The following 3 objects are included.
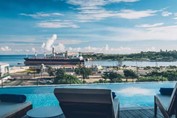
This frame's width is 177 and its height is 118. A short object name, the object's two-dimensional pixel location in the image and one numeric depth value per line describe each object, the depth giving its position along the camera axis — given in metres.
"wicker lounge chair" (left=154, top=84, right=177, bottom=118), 1.92
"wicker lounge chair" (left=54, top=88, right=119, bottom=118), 1.80
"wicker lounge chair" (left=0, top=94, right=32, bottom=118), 2.27
